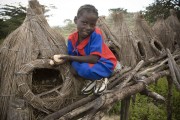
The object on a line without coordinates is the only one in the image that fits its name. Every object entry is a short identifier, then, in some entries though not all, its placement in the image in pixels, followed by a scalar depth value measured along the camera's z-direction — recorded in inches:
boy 94.7
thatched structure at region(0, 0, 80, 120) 88.9
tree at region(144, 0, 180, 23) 421.1
